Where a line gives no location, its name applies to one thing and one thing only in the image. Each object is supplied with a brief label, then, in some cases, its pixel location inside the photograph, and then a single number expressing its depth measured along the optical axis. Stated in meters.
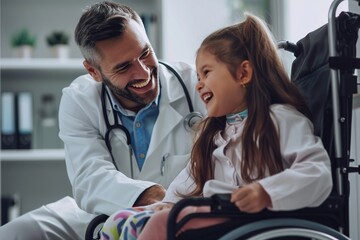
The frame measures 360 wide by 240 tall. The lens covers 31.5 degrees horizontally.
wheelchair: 1.23
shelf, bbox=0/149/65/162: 3.48
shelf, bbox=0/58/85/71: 3.53
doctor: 1.98
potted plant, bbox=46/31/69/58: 3.63
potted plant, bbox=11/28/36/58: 3.59
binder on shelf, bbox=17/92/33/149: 3.51
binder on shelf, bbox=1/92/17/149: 3.48
